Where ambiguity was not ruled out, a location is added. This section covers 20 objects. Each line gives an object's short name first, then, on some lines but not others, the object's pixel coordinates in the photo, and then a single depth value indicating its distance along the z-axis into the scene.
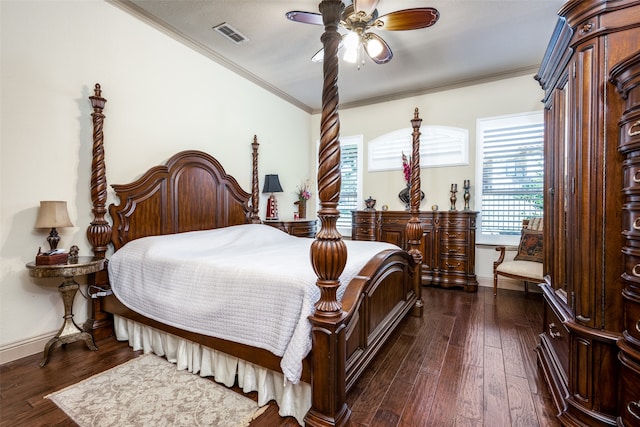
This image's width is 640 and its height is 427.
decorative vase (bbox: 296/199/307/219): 4.96
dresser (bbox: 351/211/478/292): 3.89
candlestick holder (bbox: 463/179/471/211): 4.13
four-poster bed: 1.40
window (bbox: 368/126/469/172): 4.29
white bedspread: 1.49
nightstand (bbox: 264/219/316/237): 4.13
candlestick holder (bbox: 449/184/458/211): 4.20
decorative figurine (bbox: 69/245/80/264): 2.20
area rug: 1.53
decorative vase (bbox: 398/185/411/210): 4.48
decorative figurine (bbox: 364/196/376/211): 4.73
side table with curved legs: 1.99
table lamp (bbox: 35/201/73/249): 2.04
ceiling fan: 2.17
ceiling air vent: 3.00
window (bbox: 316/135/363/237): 5.14
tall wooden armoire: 1.27
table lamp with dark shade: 4.22
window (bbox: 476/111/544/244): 3.85
